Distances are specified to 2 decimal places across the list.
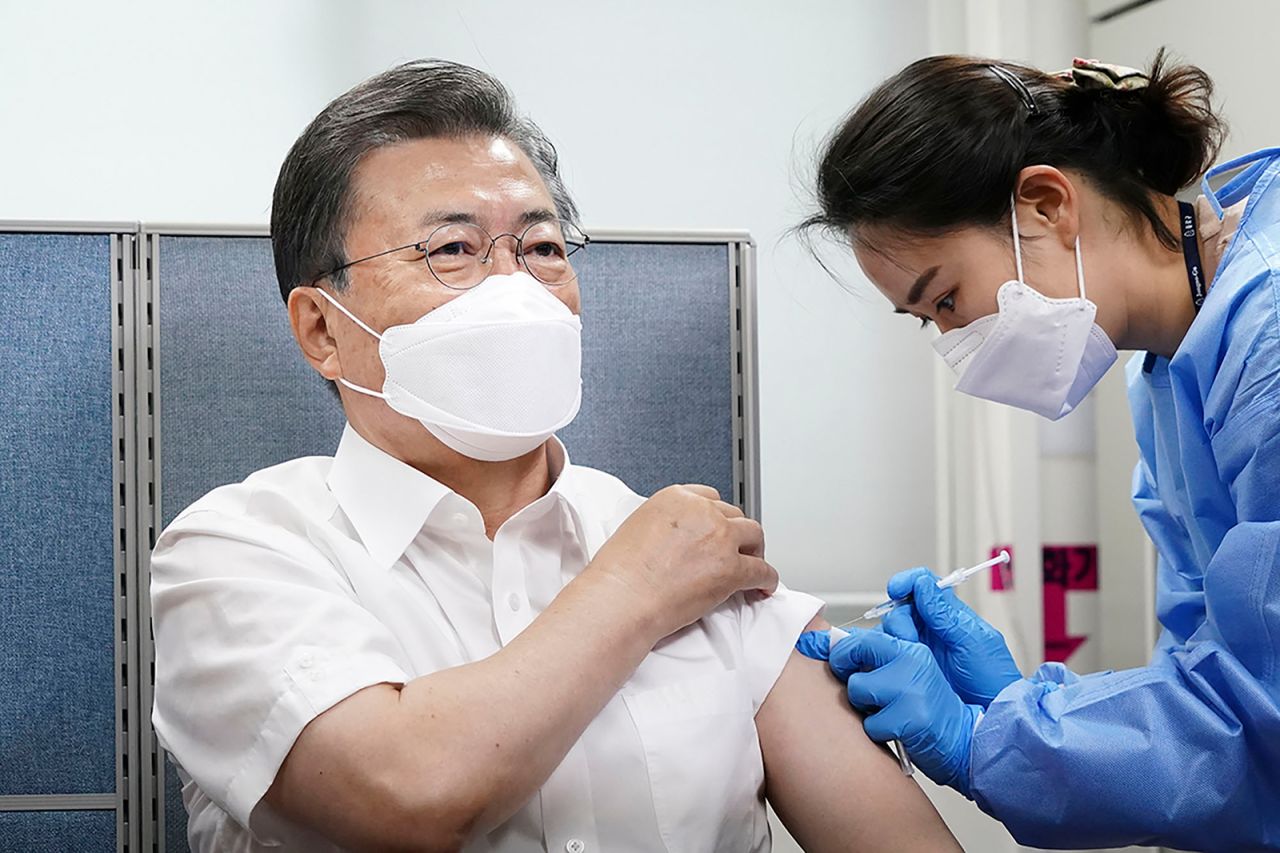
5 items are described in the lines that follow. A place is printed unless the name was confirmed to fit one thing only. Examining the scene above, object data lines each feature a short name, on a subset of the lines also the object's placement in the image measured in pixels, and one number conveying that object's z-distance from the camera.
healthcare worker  1.28
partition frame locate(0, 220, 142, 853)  1.68
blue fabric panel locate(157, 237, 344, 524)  1.71
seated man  1.07
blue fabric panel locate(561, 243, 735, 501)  1.81
